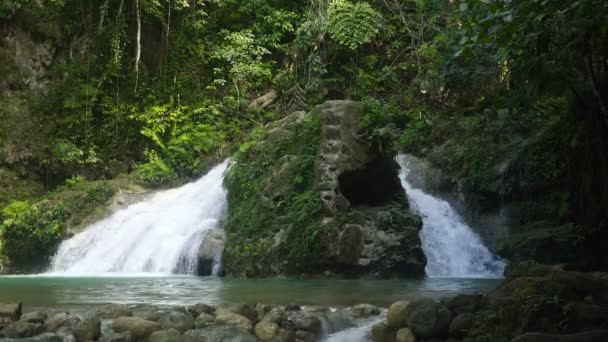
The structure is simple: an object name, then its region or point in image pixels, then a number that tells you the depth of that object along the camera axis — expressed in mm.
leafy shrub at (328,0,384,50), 18047
